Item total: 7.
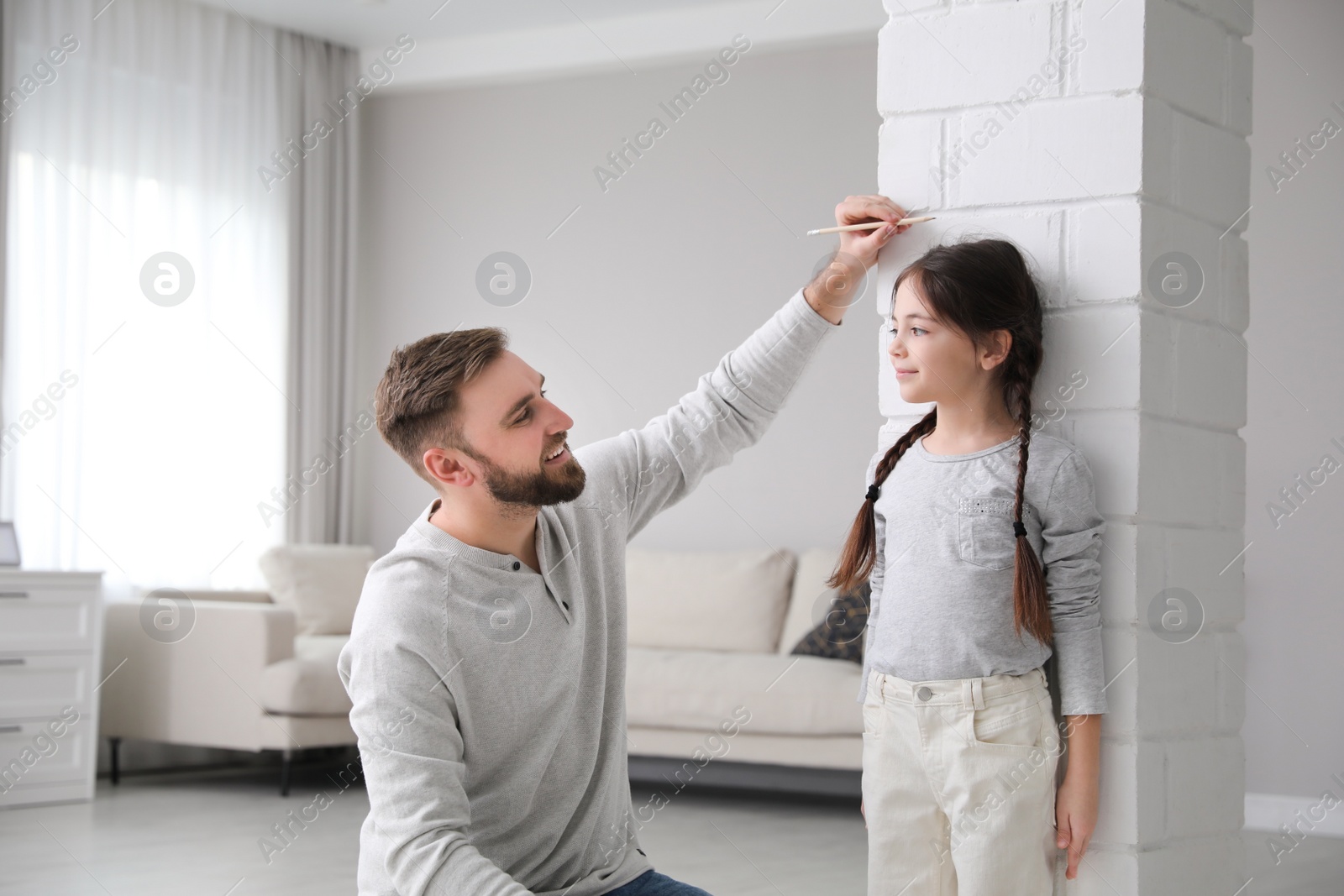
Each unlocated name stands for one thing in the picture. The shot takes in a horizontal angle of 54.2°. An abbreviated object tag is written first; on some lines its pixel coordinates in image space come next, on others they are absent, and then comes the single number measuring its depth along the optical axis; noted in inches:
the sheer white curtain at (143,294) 190.5
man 54.2
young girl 53.2
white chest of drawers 165.6
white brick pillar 53.6
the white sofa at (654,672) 164.6
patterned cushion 173.3
